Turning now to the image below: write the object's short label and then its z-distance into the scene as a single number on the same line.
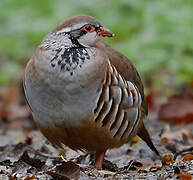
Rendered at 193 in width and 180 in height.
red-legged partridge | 9.65
